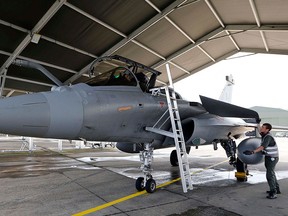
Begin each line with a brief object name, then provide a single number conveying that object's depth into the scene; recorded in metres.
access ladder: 4.37
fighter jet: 2.99
